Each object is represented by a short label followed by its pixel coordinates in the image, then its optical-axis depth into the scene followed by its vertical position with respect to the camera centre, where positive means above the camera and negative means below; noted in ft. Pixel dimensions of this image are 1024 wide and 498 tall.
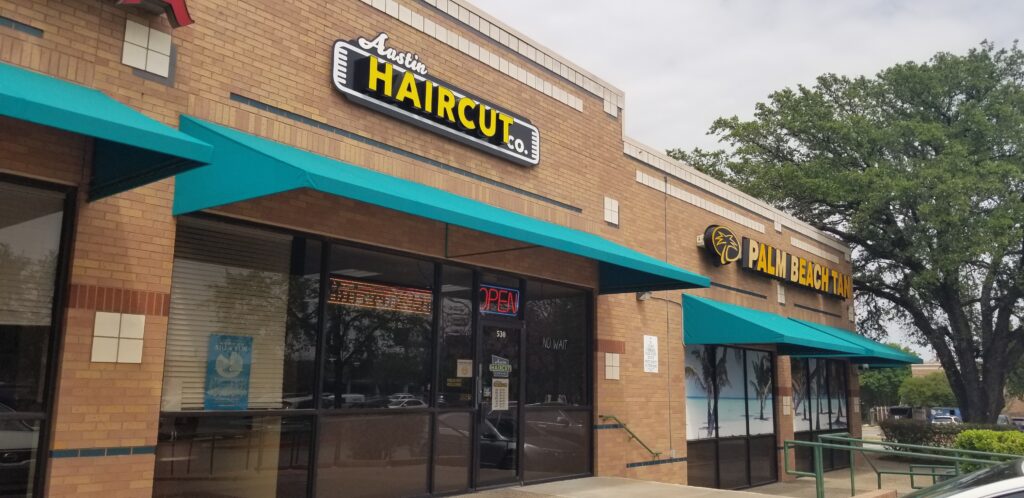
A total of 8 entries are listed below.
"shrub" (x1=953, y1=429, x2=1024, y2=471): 47.70 -3.34
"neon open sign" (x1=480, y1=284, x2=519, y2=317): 36.55 +3.18
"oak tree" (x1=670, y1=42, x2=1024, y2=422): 76.28 +18.68
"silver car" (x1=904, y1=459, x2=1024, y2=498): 13.05 -1.65
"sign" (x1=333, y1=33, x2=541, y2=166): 30.60 +10.74
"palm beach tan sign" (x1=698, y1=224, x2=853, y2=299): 53.06 +8.50
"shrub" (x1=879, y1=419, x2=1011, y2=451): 76.23 -4.62
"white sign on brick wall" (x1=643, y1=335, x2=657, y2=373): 46.09 +1.23
